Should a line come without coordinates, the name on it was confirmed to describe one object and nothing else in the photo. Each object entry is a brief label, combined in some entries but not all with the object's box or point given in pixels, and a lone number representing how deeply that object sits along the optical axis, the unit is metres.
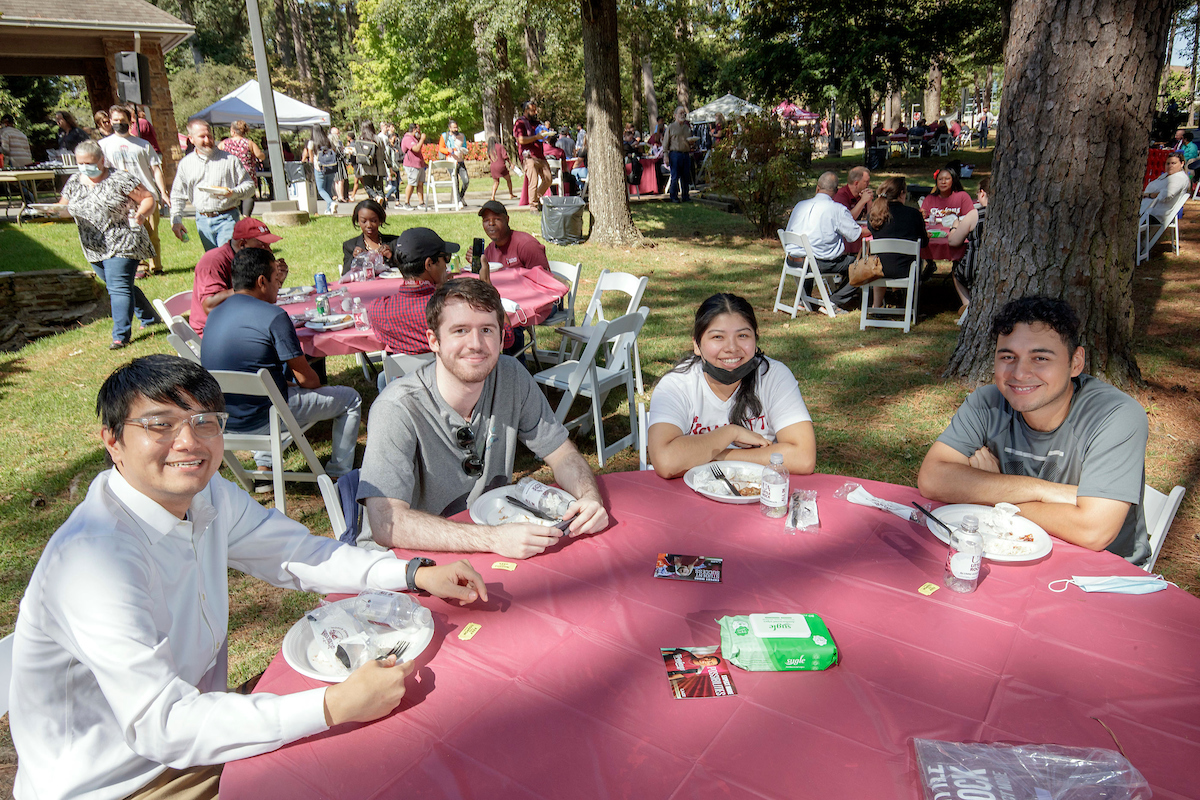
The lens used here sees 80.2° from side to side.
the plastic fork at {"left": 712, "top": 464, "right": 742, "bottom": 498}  2.34
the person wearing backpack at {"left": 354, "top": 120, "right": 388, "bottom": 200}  15.19
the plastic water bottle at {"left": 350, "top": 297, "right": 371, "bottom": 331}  4.77
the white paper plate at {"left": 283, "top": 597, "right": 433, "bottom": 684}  1.57
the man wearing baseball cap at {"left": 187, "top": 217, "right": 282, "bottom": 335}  5.22
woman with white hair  7.11
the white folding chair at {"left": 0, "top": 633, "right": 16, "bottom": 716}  1.69
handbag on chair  7.40
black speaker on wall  11.73
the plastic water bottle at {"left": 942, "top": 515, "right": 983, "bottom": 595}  1.80
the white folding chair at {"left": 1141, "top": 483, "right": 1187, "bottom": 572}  2.28
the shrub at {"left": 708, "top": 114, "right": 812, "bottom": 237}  11.62
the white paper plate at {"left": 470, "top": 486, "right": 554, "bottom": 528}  2.20
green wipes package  1.55
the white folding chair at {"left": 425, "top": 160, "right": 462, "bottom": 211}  15.74
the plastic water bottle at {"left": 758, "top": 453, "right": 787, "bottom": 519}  2.18
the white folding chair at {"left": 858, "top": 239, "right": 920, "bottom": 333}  7.26
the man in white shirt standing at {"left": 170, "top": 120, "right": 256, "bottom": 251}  8.44
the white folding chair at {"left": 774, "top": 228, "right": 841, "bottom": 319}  7.90
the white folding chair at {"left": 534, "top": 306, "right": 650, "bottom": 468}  4.46
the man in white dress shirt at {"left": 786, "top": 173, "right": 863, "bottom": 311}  8.03
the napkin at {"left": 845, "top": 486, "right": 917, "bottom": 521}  2.22
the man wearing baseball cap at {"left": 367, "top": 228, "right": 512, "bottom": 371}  4.49
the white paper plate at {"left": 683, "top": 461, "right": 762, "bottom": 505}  2.39
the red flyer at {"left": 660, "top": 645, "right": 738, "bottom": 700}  1.50
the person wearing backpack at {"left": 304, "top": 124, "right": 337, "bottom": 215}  16.03
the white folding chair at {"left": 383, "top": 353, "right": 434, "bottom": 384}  4.19
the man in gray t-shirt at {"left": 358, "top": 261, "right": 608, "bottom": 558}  2.13
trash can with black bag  11.59
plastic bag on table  1.24
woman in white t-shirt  2.70
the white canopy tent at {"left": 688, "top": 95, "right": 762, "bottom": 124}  29.04
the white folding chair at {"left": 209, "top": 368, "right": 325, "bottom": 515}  3.71
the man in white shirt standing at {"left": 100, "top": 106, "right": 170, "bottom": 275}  9.34
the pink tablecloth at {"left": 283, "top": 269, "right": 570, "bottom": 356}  4.58
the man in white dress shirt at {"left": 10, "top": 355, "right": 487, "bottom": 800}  1.38
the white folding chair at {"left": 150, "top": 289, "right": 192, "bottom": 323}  5.14
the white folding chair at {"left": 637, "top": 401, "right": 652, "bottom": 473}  3.61
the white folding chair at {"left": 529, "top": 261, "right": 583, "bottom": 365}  6.26
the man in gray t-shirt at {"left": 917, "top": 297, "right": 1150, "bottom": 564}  2.14
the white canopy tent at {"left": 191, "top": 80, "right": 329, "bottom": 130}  17.58
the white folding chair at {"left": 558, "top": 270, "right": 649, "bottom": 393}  5.43
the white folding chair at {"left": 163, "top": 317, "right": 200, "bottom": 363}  4.21
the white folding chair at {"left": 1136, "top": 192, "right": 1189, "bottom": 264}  9.70
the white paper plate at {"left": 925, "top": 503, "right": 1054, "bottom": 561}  1.93
